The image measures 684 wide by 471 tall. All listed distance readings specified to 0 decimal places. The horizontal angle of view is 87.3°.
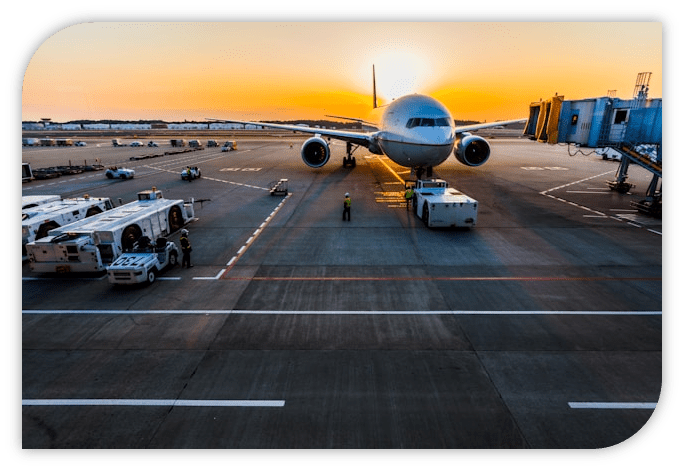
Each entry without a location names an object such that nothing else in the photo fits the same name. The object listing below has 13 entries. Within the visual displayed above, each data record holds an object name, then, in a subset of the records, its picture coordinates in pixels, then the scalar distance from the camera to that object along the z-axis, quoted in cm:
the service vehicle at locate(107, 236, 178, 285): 1566
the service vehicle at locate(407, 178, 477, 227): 2416
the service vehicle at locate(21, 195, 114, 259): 2003
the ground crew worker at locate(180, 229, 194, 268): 1791
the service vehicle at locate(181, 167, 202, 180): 4509
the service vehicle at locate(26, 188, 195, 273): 1714
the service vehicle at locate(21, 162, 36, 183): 4494
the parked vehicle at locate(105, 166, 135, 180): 4631
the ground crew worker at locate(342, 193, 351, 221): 2616
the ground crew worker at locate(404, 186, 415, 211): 2977
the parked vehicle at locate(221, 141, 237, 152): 8816
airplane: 3231
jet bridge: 2675
